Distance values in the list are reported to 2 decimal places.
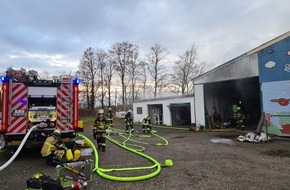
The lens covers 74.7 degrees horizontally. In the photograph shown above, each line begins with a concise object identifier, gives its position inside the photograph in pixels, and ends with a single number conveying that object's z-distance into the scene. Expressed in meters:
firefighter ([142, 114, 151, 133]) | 12.88
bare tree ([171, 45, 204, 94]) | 37.50
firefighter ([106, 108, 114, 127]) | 16.72
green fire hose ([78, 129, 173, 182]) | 4.21
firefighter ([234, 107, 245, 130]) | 13.09
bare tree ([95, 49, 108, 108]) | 36.64
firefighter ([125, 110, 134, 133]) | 12.57
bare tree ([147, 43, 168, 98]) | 36.33
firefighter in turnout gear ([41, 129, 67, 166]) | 5.03
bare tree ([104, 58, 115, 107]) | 36.72
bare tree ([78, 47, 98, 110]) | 35.55
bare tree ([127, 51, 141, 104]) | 35.90
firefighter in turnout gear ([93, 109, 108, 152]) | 7.13
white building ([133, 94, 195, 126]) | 16.44
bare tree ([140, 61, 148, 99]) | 36.60
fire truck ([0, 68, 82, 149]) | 5.81
